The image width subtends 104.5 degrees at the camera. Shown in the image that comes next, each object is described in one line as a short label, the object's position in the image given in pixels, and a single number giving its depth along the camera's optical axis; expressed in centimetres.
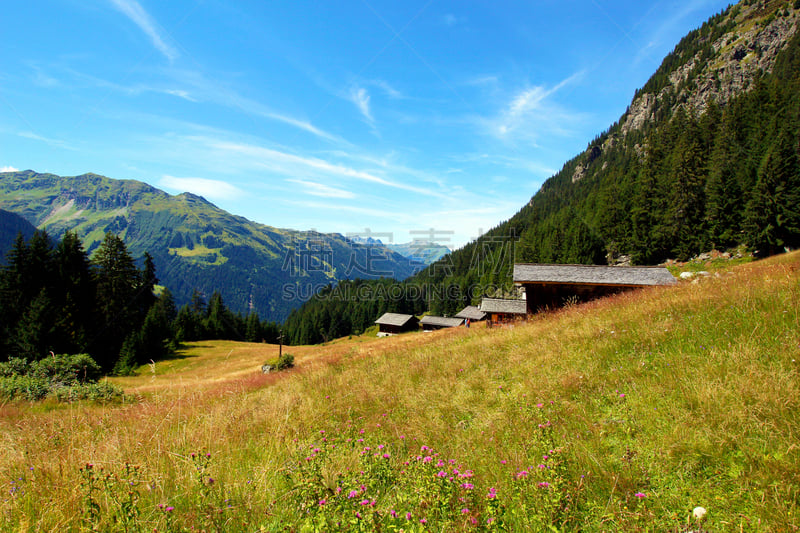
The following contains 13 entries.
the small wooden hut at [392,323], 7519
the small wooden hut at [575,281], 1892
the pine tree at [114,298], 4041
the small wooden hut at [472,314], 6648
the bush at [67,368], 1676
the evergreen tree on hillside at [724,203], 3969
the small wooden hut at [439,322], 7072
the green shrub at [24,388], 1208
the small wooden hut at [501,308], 3697
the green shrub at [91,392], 1167
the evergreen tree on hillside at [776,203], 3319
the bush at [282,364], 2464
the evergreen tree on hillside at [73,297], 3481
